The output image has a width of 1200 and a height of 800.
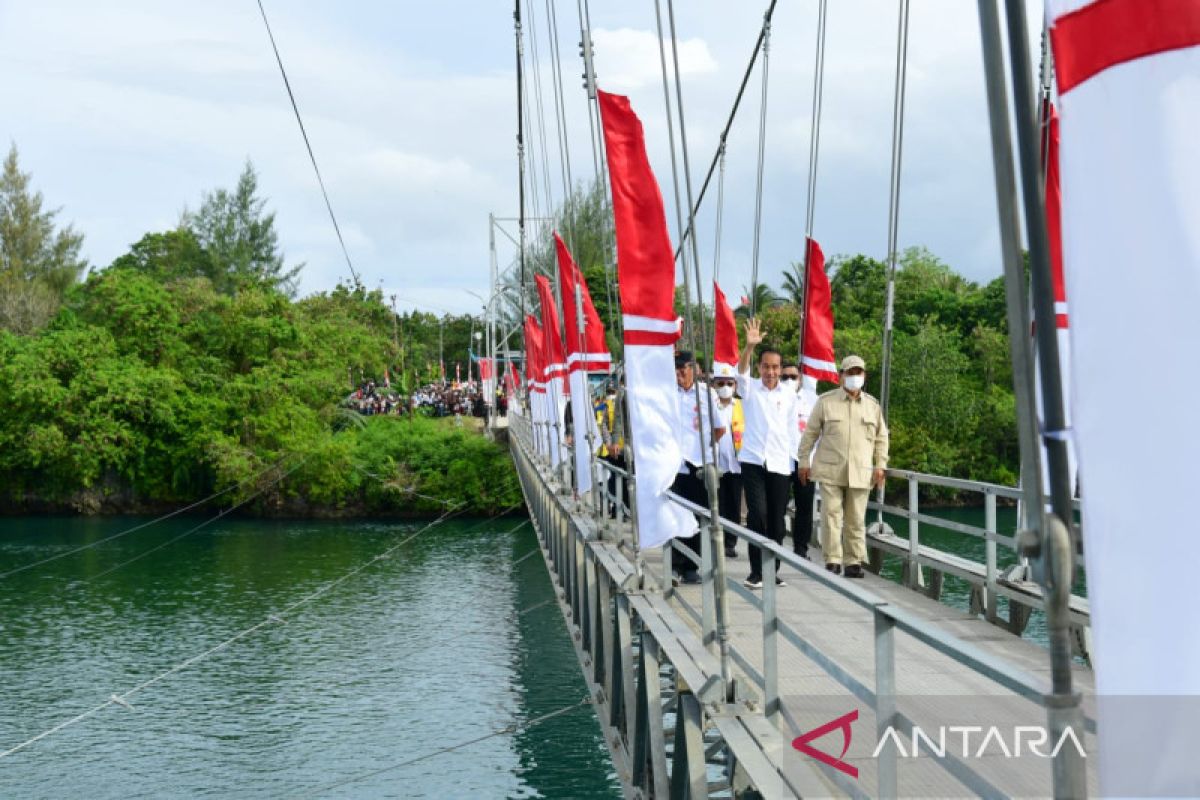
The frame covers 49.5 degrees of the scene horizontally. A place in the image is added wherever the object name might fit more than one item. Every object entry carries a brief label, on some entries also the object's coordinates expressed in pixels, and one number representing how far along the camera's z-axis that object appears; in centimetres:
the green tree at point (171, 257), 6938
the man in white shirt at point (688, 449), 910
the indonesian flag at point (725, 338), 1420
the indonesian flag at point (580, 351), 1239
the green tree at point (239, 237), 7006
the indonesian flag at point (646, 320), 751
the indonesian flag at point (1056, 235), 557
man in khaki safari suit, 850
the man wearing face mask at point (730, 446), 934
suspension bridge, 185
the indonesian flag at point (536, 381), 2370
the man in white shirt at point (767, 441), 884
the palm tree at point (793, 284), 5962
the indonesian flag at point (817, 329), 1194
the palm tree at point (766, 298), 6053
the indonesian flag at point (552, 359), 1795
